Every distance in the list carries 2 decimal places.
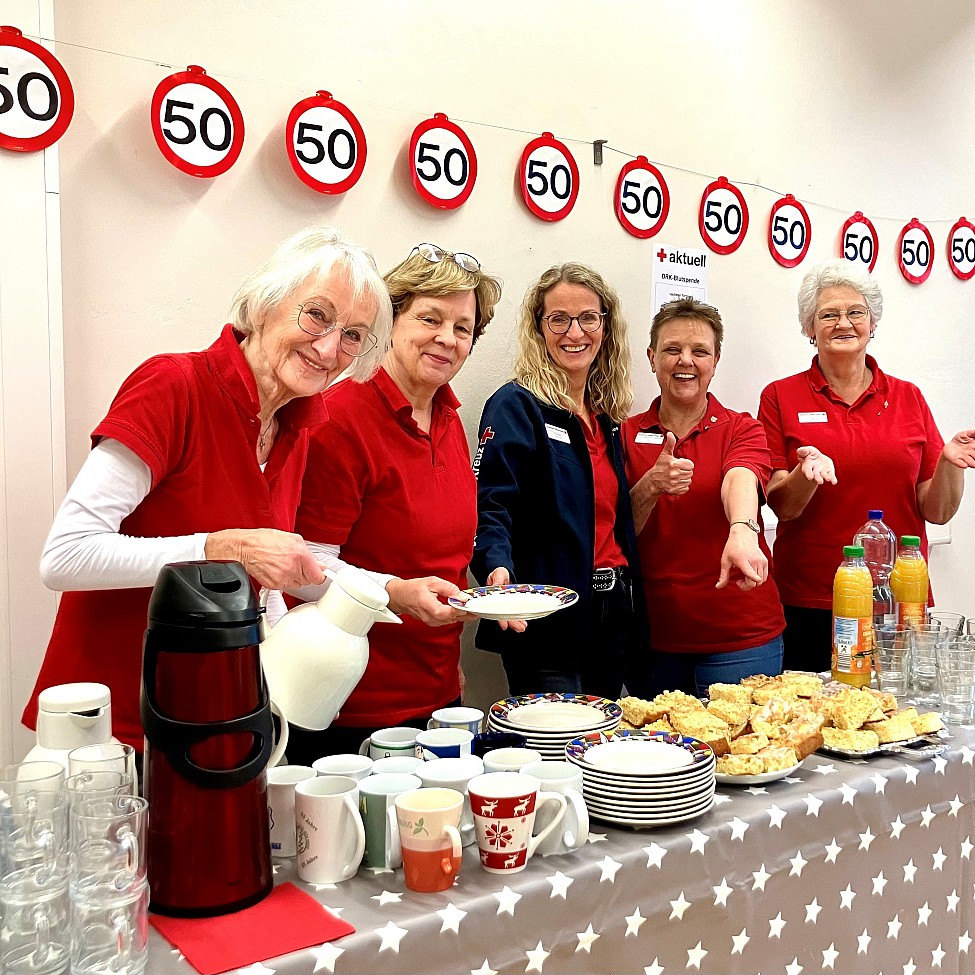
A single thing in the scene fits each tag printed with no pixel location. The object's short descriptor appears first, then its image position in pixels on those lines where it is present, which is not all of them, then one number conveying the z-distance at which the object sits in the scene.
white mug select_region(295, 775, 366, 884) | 1.09
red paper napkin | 0.95
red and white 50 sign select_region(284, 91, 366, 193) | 2.25
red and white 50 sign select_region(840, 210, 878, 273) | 3.66
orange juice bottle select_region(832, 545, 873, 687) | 1.91
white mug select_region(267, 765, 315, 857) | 1.15
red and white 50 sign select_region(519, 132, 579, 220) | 2.73
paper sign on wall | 3.11
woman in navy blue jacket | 2.32
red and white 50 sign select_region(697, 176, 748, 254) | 3.20
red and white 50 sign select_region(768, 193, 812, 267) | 3.42
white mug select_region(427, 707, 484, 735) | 1.42
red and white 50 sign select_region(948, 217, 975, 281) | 4.00
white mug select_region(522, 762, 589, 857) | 1.17
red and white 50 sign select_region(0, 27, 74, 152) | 1.83
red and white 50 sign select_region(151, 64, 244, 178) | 2.04
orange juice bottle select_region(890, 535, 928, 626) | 2.06
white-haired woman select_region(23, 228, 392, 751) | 1.36
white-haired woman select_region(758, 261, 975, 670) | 2.79
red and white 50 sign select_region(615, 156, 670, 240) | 2.97
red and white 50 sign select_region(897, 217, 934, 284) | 3.84
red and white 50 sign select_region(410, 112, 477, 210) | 2.48
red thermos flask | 1.00
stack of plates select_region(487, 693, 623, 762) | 1.46
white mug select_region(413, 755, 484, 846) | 1.18
